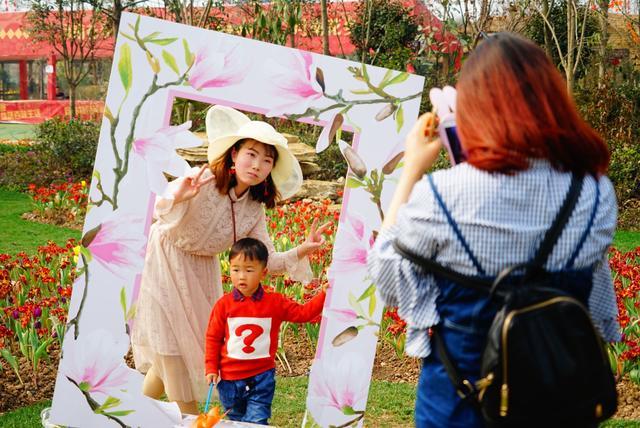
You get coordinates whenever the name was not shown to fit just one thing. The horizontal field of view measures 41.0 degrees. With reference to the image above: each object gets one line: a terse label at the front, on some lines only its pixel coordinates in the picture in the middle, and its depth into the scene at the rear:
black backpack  1.72
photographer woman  1.77
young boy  3.13
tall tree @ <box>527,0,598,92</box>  13.79
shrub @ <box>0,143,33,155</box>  11.70
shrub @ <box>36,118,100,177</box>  9.90
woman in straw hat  3.18
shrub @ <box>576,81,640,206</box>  10.62
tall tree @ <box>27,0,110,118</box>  14.96
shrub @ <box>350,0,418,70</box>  14.02
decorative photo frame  2.98
